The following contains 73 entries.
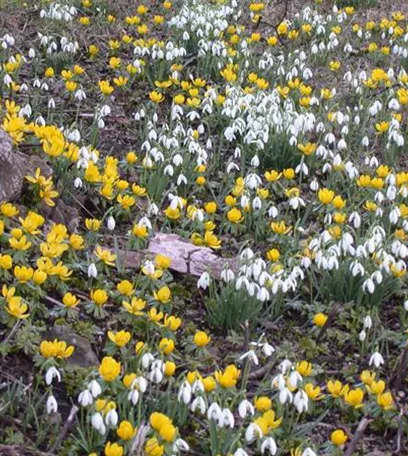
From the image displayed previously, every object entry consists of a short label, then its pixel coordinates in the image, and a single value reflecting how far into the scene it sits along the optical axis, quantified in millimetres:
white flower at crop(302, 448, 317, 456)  2766
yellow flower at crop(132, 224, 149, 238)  4031
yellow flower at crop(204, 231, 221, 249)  4016
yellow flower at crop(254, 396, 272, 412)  2951
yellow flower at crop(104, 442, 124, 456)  2660
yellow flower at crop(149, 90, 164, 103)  5547
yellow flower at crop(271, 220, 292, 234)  4258
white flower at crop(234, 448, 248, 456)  2693
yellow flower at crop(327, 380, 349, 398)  3222
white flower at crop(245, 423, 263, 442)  2793
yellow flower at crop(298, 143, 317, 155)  5008
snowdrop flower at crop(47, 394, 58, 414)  2865
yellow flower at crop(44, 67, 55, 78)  5672
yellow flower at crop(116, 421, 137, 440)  2771
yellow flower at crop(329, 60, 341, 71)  6289
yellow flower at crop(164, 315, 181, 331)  3395
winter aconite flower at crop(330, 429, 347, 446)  2938
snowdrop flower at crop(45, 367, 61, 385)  2975
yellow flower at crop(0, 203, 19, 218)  3775
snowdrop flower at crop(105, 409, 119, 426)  2792
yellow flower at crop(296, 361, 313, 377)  3182
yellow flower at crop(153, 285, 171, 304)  3557
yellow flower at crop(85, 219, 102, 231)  4062
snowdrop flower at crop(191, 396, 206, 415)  2893
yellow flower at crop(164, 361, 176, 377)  3060
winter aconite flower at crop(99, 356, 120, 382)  2935
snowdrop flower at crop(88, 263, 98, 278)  3688
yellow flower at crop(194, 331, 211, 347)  3285
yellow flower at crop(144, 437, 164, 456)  2664
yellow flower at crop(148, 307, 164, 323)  3427
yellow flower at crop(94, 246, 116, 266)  3807
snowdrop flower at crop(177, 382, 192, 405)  2898
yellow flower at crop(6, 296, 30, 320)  3254
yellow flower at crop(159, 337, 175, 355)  3164
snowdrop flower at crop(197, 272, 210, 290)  3739
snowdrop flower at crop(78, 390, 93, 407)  2848
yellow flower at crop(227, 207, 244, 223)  4340
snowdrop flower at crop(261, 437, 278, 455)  2783
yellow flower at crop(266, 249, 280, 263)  3904
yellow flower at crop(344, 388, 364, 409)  3146
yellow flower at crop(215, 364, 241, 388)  3000
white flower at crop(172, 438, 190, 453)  2750
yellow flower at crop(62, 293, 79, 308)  3418
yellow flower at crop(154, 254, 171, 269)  3764
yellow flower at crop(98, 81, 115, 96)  5418
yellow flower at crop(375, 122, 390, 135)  5402
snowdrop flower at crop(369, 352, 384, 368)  3336
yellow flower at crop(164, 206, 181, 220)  4379
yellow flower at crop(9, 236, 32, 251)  3561
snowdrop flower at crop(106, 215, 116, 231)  4148
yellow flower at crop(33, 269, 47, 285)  3426
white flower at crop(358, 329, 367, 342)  3582
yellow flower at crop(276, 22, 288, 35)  6887
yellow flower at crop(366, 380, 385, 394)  3180
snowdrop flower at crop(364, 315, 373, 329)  3547
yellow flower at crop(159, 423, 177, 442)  2734
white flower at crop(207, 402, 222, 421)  2846
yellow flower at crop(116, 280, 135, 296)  3580
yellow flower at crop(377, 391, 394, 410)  3146
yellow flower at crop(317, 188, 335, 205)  4477
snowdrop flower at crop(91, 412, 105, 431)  2797
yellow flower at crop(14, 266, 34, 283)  3422
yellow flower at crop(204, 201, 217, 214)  4418
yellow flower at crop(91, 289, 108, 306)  3426
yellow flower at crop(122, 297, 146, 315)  3465
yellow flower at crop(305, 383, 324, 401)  3113
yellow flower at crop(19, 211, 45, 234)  3682
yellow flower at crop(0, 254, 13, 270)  3439
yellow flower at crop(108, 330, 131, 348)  3213
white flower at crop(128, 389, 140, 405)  2887
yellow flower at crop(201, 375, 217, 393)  2951
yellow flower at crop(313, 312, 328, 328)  3659
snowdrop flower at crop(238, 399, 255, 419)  2916
